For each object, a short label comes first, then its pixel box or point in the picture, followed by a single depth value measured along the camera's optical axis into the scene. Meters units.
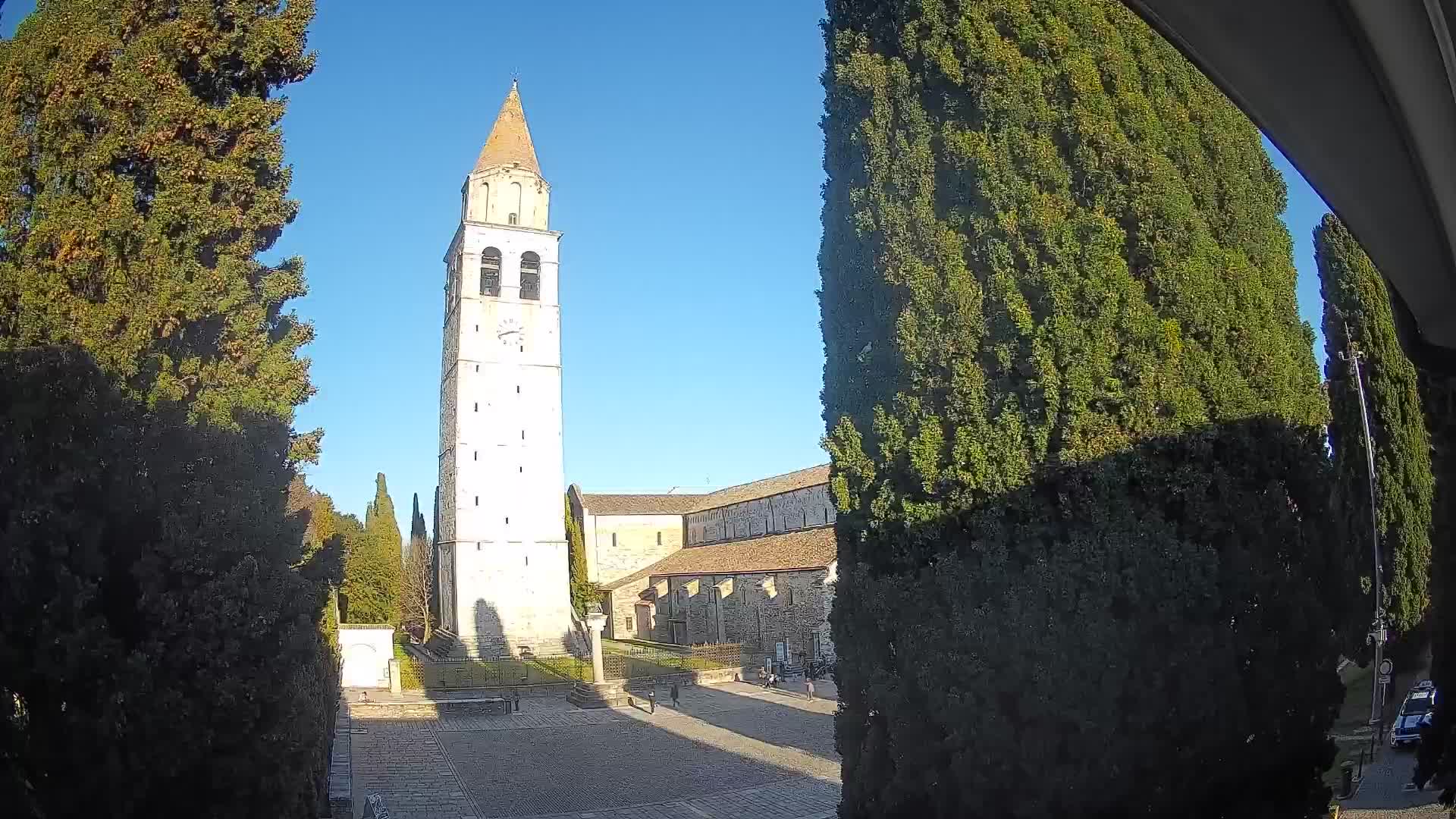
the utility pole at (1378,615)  15.54
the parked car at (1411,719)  14.59
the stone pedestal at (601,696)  26.34
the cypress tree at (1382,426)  16.14
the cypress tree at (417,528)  55.50
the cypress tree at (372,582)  36.91
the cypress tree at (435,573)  43.40
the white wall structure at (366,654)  26.56
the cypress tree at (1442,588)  7.75
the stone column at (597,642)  27.33
